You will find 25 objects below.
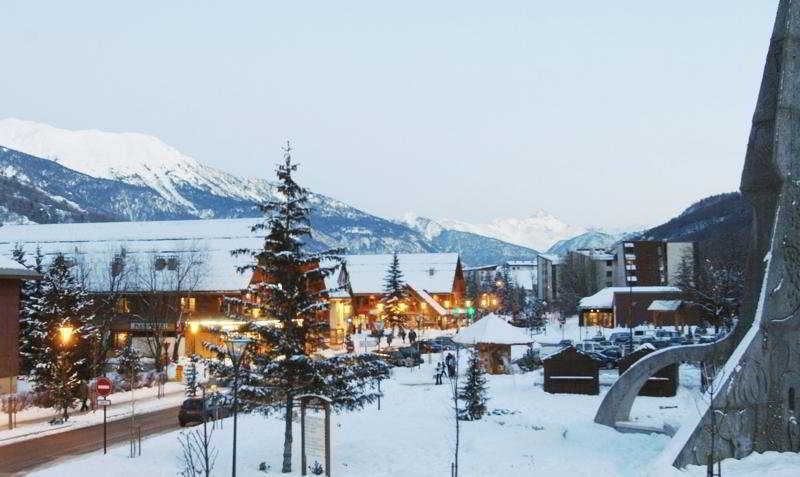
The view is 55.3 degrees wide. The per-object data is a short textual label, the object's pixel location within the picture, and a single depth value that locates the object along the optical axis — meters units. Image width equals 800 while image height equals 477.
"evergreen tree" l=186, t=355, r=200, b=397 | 34.03
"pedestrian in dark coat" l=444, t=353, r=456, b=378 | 39.69
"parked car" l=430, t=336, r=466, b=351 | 63.61
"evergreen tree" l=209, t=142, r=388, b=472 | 21.00
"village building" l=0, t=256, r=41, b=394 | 34.16
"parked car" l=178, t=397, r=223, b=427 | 28.80
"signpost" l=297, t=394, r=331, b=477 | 19.98
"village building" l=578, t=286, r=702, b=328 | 83.44
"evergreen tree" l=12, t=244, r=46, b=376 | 36.59
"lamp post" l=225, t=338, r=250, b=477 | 17.26
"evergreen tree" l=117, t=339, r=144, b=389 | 41.72
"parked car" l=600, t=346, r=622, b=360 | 46.93
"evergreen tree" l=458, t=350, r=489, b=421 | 28.14
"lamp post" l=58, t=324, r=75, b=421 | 31.68
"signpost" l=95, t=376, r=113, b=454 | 23.50
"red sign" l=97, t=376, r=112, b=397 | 23.52
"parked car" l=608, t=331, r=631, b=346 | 61.47
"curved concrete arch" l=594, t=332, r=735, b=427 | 23.59
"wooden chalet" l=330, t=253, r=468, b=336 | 92.38
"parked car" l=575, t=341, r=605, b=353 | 51.49
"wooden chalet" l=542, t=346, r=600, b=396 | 34.72
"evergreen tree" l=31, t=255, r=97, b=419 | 32.12
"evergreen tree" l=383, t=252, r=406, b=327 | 83.44
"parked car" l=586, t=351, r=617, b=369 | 45.34
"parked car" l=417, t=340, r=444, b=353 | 60.48
